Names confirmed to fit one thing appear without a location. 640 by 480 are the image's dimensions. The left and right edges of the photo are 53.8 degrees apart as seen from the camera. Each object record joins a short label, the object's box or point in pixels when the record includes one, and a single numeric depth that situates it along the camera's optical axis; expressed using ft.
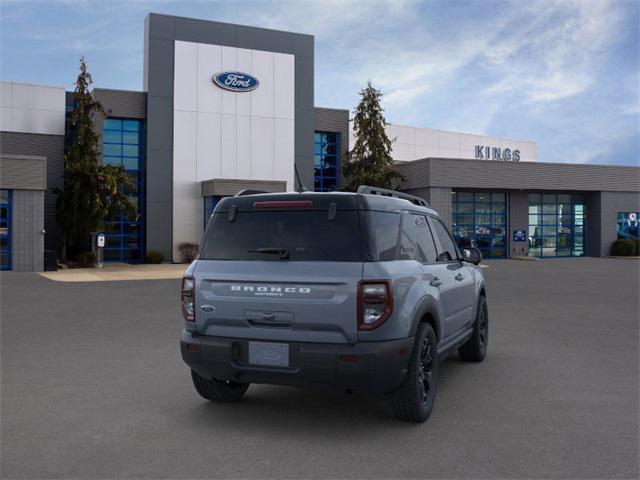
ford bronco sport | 15.24
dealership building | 99.86
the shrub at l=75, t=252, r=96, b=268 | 89.66
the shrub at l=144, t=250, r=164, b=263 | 96.53
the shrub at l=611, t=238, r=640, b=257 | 114.52
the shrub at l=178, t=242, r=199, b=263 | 100.22
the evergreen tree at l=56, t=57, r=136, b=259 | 87.20
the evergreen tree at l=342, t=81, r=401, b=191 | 108.27
